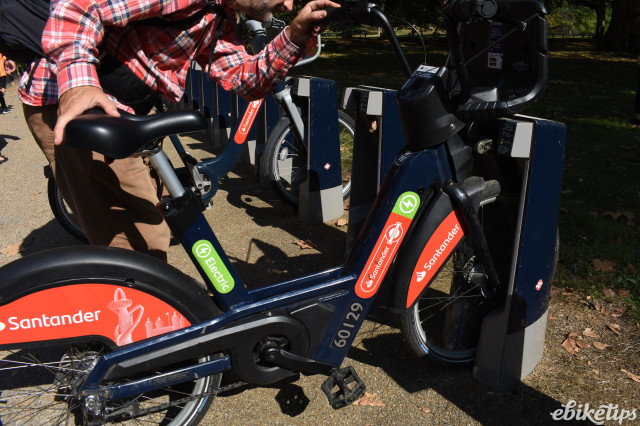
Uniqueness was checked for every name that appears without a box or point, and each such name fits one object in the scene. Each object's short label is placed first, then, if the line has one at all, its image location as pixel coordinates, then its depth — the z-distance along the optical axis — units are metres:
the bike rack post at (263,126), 5.69
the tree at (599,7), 25.26
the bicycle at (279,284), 1.99
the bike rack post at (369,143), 3.38
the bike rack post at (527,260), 2.29
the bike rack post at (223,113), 6.84
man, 1.86
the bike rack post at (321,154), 4.53
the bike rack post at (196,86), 7.95
